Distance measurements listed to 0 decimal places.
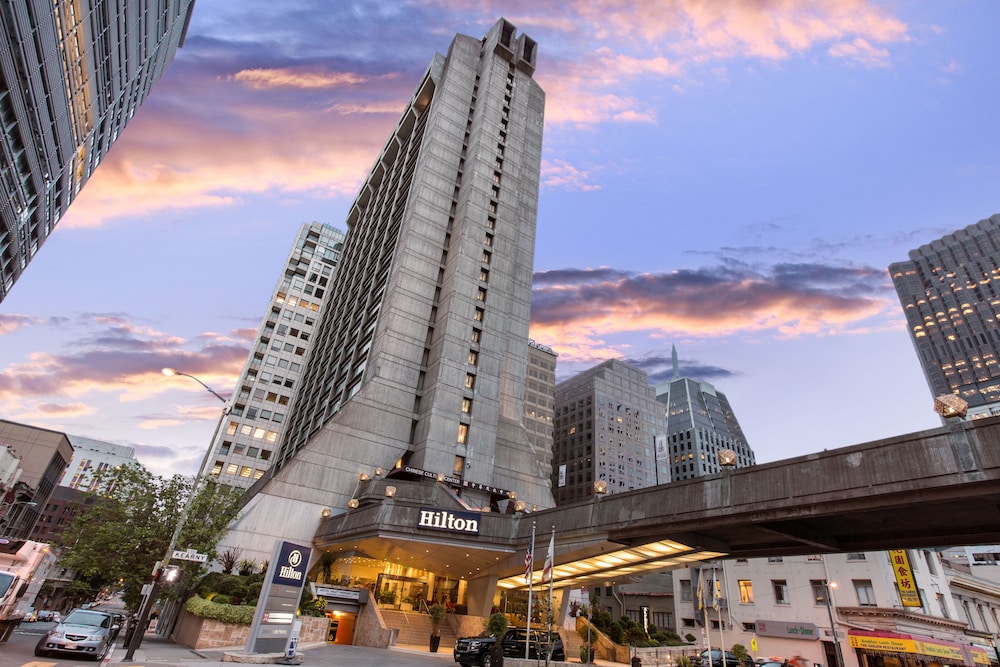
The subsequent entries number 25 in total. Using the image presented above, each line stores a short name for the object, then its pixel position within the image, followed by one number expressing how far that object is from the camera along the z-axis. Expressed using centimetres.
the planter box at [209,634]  2452
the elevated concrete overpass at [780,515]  1608
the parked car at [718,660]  3825
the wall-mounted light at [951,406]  1538
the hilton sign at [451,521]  3575
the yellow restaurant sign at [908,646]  3847
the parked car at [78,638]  1894
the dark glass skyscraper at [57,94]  5384
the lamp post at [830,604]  4034
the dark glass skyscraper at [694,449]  18525
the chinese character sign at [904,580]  4047
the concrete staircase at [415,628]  3681
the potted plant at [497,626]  3064
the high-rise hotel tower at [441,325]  5281
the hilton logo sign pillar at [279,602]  2061
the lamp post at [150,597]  1884
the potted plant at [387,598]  4053
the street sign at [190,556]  2089
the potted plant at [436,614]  3678
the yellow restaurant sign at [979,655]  4374
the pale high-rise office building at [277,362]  9106
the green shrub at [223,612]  2494
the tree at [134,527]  3159
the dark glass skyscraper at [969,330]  18084
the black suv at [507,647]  2442
